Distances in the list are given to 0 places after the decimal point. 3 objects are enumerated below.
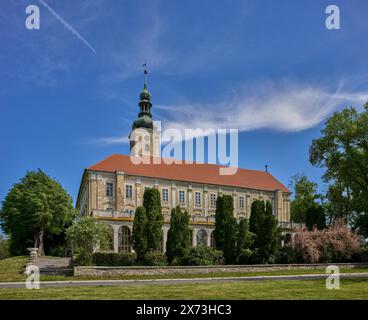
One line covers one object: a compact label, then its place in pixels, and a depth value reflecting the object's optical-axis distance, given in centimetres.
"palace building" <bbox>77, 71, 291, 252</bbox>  4612
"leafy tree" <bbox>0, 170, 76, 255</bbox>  4653
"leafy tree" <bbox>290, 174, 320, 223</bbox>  6384
